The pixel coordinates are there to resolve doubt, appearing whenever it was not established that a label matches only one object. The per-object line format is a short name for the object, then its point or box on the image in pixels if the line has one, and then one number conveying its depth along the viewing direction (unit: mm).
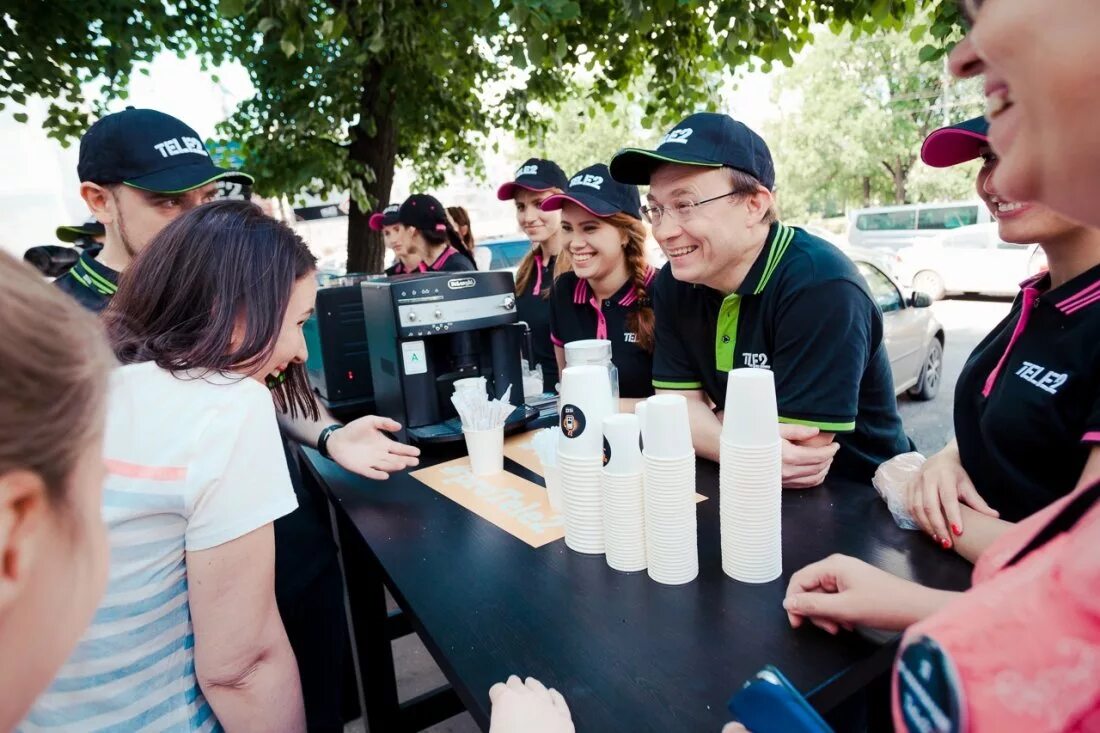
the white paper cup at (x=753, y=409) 1090
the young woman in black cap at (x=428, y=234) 4961
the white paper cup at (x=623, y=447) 1182
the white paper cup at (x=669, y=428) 1105
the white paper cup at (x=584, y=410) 1284
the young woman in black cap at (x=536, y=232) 3648
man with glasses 1615
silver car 5641
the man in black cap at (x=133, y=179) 1979
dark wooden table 934
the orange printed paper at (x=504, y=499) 1462
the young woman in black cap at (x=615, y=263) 2551
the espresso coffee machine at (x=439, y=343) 2082
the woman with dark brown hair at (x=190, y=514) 1052
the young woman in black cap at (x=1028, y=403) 1179
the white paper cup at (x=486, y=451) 1825
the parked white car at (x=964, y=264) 11664
